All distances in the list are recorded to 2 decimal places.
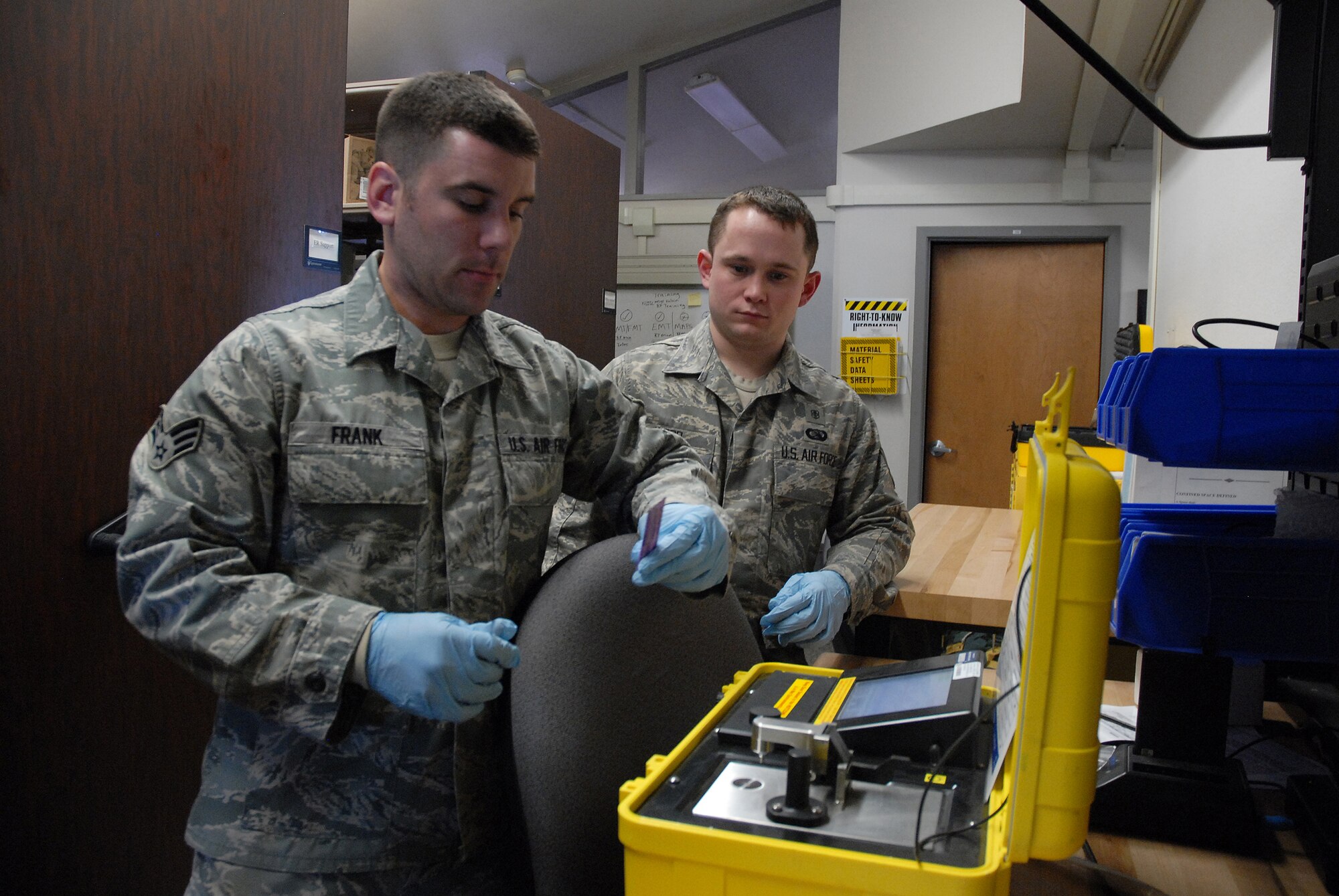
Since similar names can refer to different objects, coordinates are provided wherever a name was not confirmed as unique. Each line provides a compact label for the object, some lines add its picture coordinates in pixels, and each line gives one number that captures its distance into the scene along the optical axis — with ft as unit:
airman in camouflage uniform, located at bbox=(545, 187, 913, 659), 4.97
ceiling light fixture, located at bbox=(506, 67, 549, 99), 16.69
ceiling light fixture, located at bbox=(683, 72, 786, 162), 17.02
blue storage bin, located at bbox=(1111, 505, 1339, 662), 2.54
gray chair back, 2.39
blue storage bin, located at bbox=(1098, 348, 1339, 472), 2.17
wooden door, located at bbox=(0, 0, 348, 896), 4.77
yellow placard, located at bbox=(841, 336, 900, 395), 14.32
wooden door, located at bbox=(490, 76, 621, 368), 10.54
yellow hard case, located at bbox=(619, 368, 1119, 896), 1.62
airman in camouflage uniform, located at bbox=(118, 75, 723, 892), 2.79
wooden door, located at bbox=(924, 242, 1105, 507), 14.25
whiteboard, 15.94
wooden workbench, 5.02
